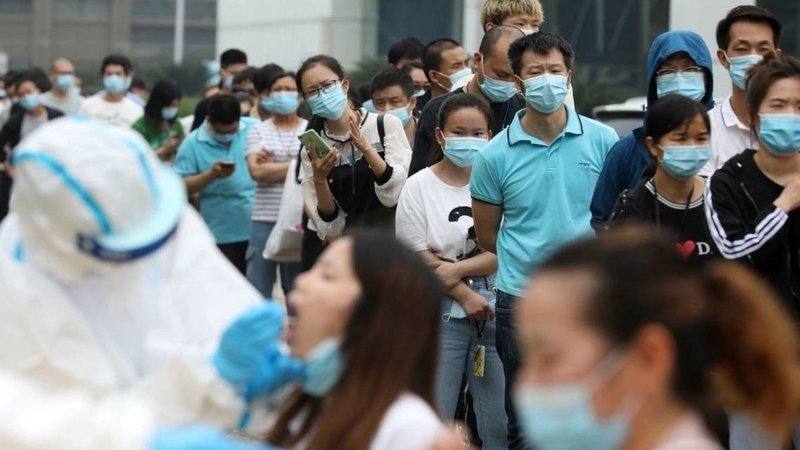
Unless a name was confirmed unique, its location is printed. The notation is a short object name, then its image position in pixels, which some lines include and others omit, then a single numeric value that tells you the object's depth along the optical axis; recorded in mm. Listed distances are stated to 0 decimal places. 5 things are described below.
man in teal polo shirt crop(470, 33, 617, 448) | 11429
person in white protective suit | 5522
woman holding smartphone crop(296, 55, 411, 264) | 13473
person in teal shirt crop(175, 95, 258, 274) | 18437
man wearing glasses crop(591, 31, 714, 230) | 10964
